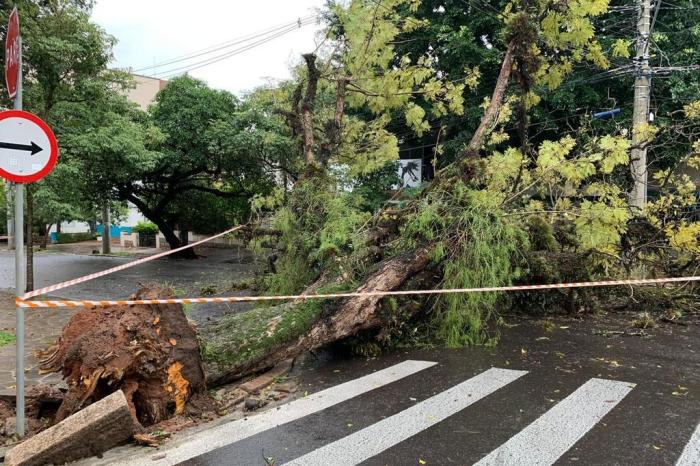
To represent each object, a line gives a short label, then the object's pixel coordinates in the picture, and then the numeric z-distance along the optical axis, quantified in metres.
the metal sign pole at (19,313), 3.71
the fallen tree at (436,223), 5.55
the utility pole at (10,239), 29.03
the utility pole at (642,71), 11.39
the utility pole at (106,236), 22.13
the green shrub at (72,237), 33.59
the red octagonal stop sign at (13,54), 3.83
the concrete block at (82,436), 3.28
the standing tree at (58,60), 9.19
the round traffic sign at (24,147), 3.67
